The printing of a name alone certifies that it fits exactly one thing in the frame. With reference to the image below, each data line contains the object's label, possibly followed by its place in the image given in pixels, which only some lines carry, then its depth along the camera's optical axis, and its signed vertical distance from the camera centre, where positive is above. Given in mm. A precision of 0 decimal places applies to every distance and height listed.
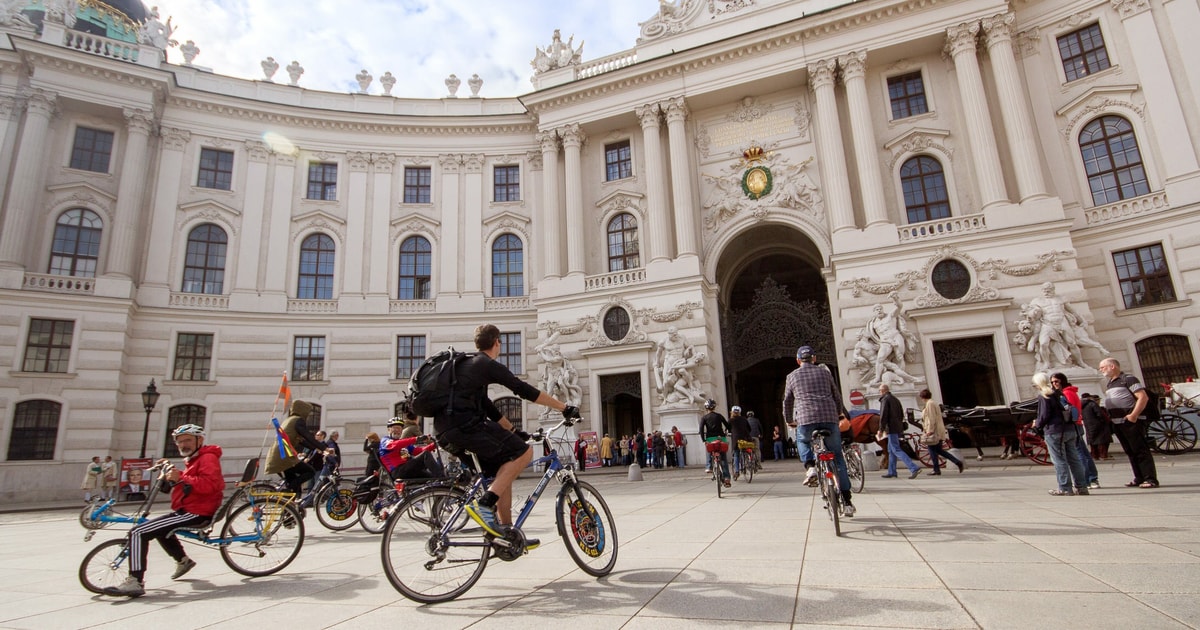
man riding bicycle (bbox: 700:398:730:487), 12189 +45
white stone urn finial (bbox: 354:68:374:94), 32384 +19552
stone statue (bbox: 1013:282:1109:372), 19047 +2583
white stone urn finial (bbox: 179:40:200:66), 29891 +19898
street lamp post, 20219 +2014
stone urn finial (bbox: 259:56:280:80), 30859 +19461
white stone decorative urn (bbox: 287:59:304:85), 31344 +19444
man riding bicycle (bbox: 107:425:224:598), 5395 -431
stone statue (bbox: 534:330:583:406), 25016 +2668
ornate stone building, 21312 +9359
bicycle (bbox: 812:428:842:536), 6242 -528
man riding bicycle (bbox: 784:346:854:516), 7309 +199
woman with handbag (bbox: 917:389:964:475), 12633 -168
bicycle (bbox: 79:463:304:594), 5824 -789
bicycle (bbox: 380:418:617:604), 4504 -748
